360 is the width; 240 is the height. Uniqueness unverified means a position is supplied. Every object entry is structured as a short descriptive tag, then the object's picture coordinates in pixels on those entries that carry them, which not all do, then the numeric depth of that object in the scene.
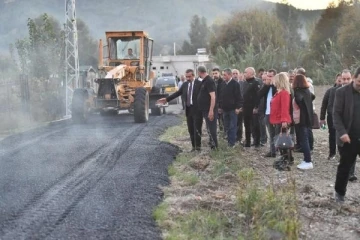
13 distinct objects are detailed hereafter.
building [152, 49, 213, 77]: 66.94
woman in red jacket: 9.73
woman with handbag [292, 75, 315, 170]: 9.66
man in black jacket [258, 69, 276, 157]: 11.01
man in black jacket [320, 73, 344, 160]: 10.24
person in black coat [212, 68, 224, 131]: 12.22
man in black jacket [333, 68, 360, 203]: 7.21
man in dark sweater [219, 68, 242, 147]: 11.79
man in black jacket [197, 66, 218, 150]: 11.09
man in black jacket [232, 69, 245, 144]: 13.09
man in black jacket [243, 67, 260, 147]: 12.05
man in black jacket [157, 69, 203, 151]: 11.43
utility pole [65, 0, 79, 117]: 21.84
